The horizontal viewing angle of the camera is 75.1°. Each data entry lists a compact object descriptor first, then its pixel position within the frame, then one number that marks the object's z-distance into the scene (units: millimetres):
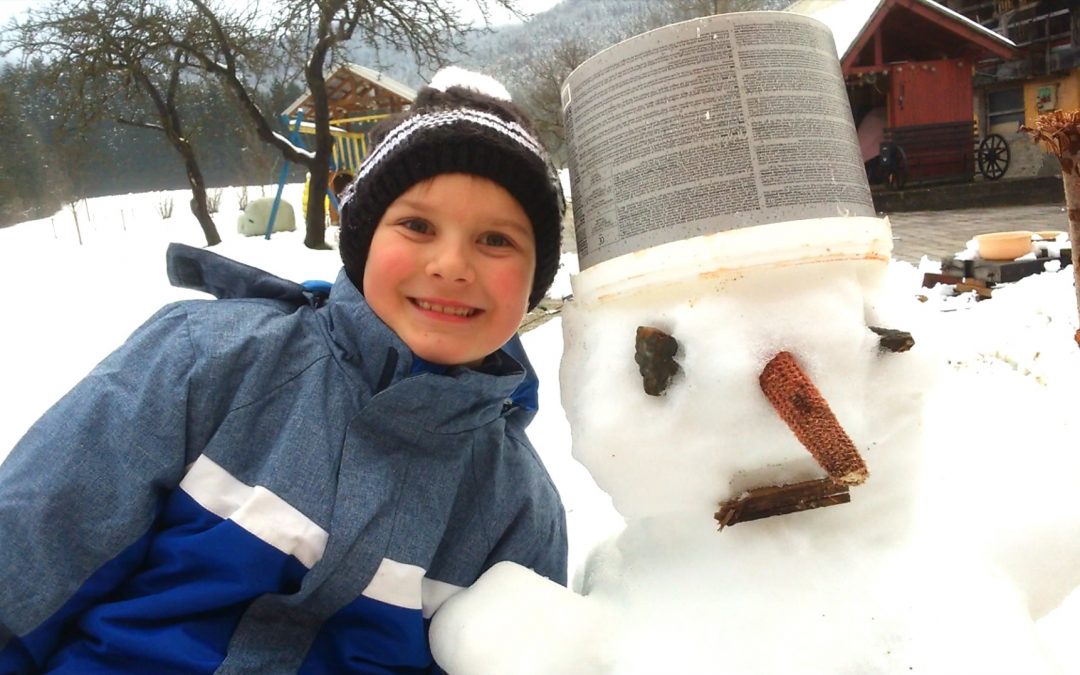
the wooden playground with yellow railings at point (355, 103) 14719
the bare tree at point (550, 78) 19453
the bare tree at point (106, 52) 10891
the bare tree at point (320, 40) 10641
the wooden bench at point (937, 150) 12266
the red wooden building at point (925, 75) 11812
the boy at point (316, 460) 1064
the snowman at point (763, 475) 878
